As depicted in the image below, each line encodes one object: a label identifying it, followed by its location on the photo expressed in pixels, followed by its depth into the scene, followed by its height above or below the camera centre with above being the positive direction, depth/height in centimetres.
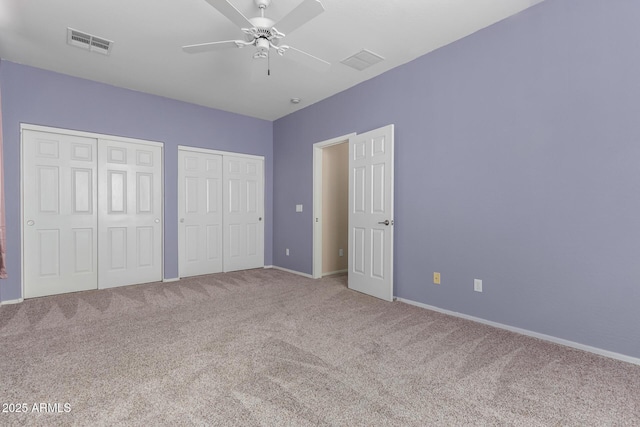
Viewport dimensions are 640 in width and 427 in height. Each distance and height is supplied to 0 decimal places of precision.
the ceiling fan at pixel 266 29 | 196 +134
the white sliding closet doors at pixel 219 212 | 474 +3
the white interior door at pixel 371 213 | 354 +0
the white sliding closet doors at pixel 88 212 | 363 +3
